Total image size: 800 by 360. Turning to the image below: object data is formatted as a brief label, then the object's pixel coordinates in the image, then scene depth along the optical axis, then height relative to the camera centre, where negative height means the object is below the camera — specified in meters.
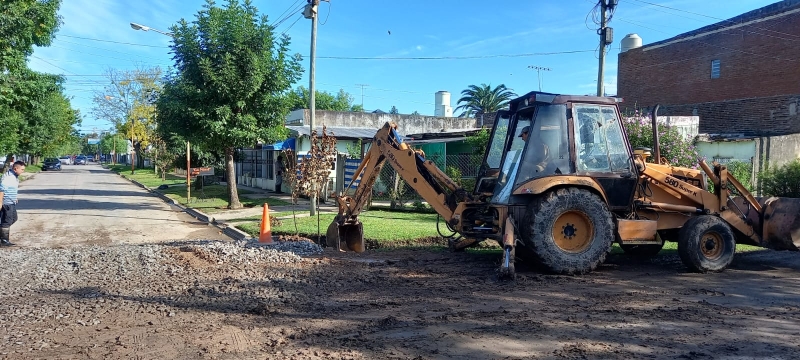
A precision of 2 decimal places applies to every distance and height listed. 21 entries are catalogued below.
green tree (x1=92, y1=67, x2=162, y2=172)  48.97 +3.85
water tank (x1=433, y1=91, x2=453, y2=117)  49.47 +4.68
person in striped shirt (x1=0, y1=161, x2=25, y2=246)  10.97 -1.15
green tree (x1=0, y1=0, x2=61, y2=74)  13.92 +3.25
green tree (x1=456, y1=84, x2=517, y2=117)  55.25 +6.05
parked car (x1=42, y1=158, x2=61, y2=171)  62.17 -1.83
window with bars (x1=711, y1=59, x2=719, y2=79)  28.23 +4.86
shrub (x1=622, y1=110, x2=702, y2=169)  15.11 +0.59
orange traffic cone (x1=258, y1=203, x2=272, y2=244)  10.91 -1.54
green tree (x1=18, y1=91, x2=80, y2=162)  34.54 +1.49
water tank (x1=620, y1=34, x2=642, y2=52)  33.78 +7.39
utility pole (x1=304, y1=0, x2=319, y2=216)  15.76 +3.02
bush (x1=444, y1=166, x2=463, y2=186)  16.97 -0.51
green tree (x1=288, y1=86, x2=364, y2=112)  66.54 +7.04
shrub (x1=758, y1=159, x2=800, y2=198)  13.45 -0.41
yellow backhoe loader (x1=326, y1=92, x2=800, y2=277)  7.61 -0.60
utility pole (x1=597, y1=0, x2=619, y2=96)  15.61 +3.69
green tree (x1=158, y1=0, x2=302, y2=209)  17.17 +2.38
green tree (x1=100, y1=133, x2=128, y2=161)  96.90 +1.05
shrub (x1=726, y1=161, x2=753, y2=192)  15.78 -0.26
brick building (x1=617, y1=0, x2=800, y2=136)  24.09 +4.58
